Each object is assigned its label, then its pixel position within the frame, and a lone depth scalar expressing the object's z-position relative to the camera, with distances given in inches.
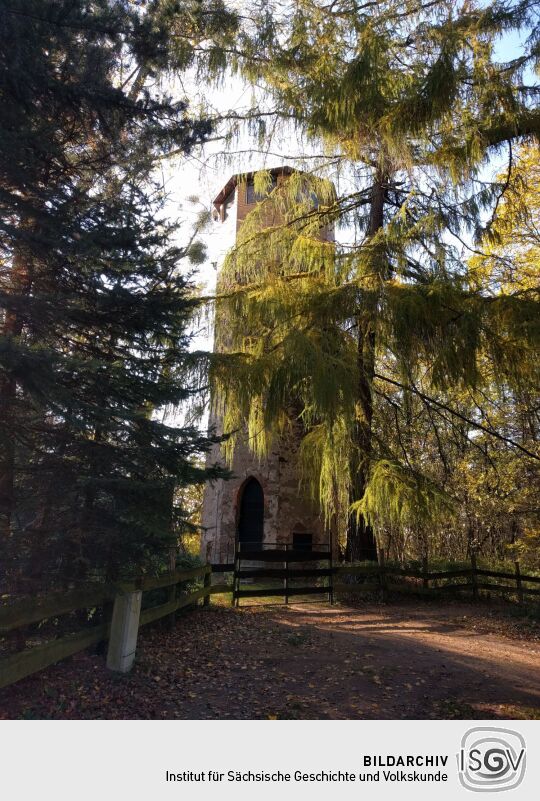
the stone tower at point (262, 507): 594.9
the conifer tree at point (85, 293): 177.6
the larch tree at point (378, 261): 265.0
